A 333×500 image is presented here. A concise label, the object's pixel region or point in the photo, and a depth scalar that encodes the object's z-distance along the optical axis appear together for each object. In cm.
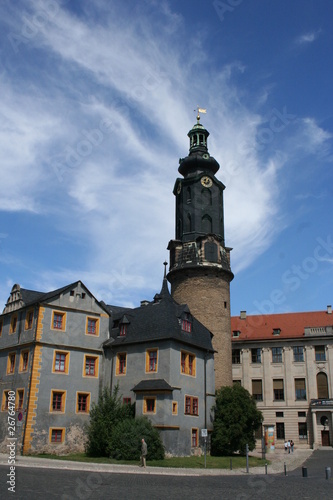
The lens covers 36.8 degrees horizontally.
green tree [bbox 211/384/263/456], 3519
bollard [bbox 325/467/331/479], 2131
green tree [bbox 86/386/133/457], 3056
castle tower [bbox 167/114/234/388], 4416
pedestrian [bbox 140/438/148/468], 2478
